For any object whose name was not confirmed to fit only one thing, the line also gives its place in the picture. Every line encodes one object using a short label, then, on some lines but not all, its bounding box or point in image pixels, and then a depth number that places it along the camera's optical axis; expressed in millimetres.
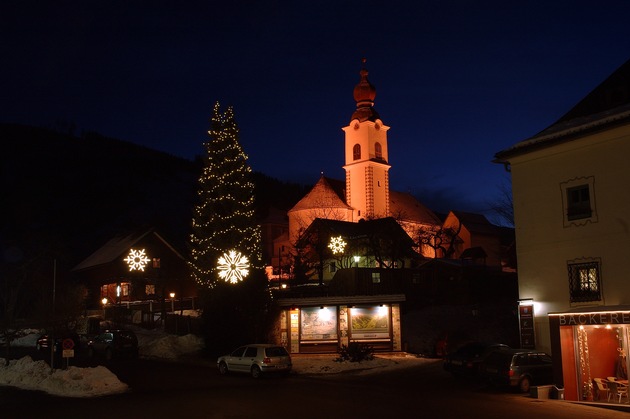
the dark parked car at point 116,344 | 37531
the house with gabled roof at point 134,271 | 64438
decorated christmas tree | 48906
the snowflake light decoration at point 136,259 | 63656
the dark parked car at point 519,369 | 24047
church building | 80812
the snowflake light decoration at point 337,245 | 56656
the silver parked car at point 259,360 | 28750
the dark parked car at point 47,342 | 38688
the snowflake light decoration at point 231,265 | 35312
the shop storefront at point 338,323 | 36406
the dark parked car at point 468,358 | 27219
